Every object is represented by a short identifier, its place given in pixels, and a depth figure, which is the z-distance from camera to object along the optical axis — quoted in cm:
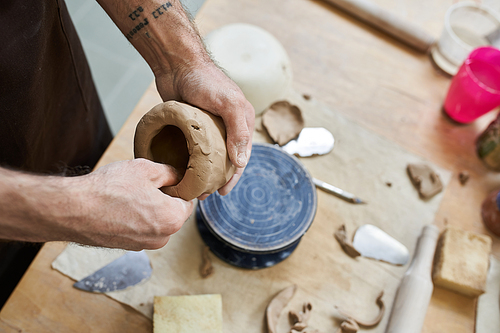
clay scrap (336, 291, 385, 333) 125
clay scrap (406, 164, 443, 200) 158
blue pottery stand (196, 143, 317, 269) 126
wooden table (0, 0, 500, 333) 121
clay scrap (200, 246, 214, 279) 132
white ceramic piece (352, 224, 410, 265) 142
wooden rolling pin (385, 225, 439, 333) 125
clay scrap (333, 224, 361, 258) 140
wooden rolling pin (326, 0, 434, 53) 197
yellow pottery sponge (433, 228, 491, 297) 134
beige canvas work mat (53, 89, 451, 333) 128
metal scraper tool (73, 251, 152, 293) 125
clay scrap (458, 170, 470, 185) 164
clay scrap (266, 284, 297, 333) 123
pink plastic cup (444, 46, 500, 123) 159
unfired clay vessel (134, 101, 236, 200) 95
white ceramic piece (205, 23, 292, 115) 158
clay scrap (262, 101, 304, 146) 164
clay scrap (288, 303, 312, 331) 124
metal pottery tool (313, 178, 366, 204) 153
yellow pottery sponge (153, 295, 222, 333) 116
